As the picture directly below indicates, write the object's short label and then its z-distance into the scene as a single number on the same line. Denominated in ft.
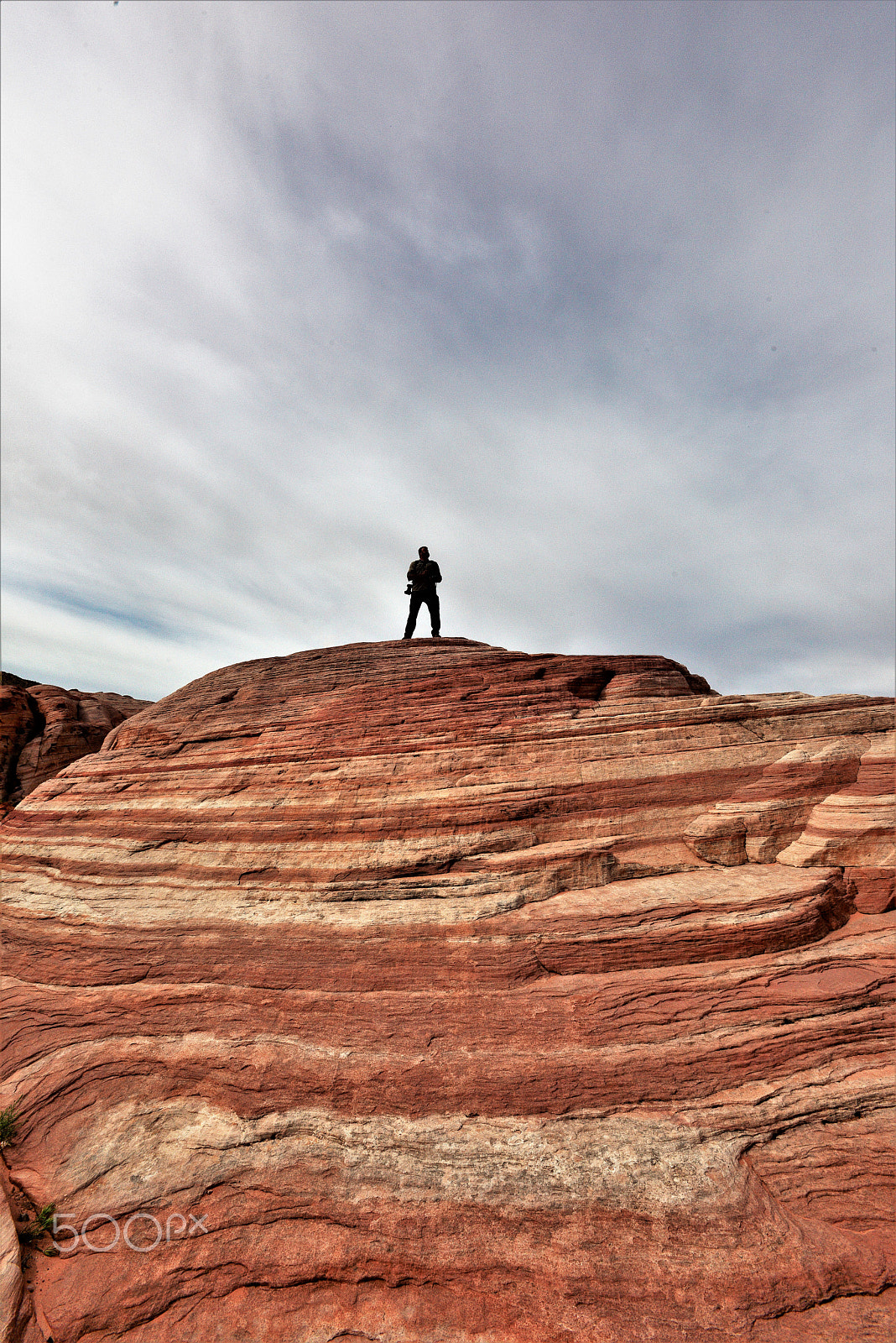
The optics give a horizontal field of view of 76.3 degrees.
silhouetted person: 70.64
